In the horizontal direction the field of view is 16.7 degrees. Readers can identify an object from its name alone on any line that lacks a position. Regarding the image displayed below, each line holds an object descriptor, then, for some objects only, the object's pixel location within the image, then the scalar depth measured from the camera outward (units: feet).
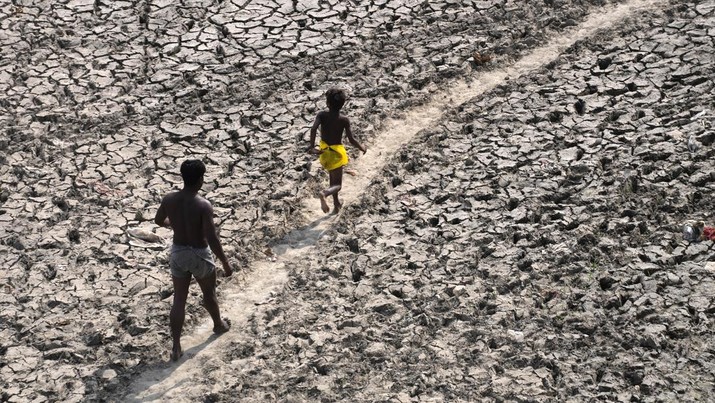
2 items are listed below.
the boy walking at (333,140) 68.33
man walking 57.41
